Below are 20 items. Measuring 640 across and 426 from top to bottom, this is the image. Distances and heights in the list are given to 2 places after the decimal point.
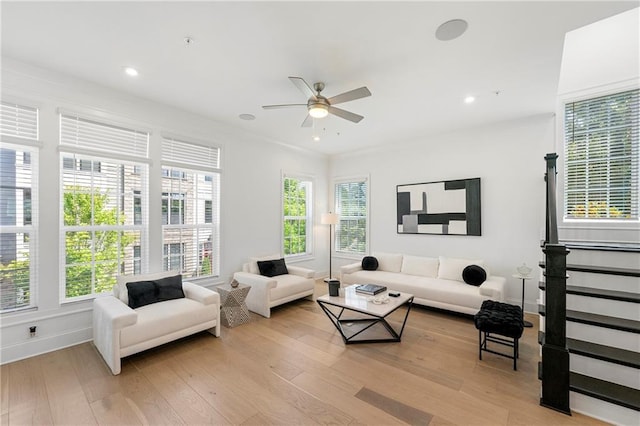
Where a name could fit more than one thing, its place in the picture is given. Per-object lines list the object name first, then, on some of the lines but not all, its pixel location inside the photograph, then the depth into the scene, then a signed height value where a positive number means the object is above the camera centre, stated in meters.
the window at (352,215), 6.14 -0.03
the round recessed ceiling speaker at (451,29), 2.13 +1.50
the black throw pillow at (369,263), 5.09 -0.94
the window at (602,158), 3.42 +0.74
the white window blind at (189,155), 3.91 +0.91
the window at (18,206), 2.74 +0.08
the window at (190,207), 3.94 +0.10
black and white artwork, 4.63 +0.11
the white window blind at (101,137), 3.11 +0.95
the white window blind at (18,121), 2.74 +0.97
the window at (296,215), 5.81 -0.03
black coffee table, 3.07 -1.41
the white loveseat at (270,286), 3.96 -1.13
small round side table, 3.58 -0.88
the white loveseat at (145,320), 2.54 -1.11
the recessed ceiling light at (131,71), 2.86 +1.53
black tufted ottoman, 2.56 -1.06
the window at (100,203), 3.12 +0.13
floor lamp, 5.75 -0.12
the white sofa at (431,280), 3.72 -1.08
